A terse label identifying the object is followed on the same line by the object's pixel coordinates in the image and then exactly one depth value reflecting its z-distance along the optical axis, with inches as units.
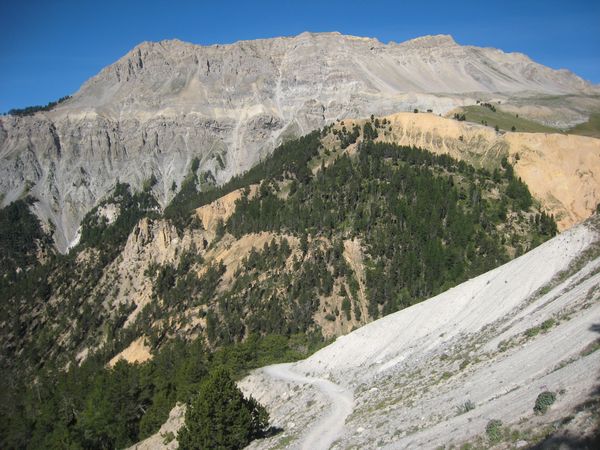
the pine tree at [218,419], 1573.6
